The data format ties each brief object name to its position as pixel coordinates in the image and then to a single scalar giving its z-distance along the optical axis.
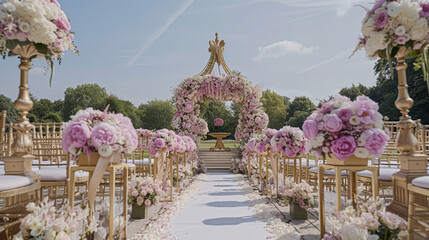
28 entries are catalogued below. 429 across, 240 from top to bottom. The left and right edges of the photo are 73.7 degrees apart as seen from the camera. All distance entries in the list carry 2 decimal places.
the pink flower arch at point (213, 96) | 10.67
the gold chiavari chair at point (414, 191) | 2.23
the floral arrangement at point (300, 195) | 3.95
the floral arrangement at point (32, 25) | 2.68
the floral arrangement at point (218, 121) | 15.73
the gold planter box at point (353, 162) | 2.53
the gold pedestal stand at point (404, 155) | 3.02
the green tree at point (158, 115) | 40.78
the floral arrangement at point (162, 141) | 4.93
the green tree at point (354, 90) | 36.34
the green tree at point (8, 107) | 31.43
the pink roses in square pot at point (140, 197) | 4.11
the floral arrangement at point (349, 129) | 2.35
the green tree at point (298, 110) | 42.28
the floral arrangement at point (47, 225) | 1.87
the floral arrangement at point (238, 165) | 10.62
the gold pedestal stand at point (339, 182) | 2.52
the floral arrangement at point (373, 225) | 1.87
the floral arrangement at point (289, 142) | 4.84
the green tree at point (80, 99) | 42.19
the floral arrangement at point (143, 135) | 6.83
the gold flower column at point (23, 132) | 3.01
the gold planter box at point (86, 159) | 2.60
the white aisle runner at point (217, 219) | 3.41
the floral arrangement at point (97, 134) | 2.42
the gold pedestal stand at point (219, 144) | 13.57
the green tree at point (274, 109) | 40.00
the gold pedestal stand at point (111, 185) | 2.58
